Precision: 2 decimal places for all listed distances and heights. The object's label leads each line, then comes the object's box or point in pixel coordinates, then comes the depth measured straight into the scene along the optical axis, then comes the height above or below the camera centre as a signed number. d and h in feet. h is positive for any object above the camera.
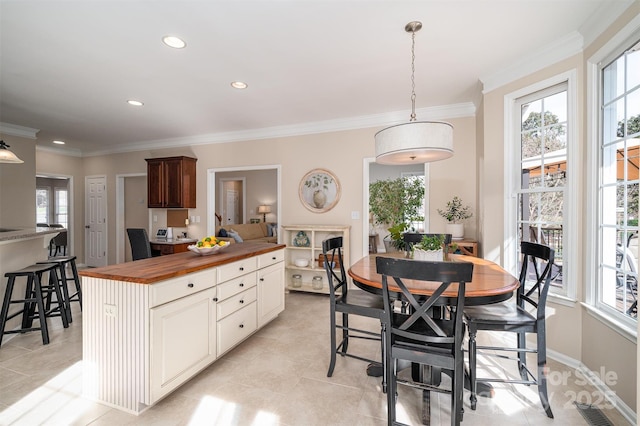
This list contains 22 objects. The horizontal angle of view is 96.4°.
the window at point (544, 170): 8.09 +1.22
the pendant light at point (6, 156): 10.03 +1.94
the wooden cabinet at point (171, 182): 16.89 +1.72
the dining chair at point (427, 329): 4.76 -2.24
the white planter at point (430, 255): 7.06 -1.10
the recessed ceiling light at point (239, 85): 10.05 +4.52
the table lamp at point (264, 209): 26.73 +0.17
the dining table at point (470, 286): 5.32 -1.49
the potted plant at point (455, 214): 11.71 -0.14
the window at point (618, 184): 6.11 +0.60
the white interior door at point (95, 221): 20.39 -0.74
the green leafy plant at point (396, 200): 20.18 +0.76
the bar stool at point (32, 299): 8.66 -2.82
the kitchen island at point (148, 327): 5.67 -2.50
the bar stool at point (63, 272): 10.27 -2.22
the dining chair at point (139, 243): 13.93 -1.59
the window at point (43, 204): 29.58 +0.71
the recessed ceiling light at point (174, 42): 7.41 +4.47
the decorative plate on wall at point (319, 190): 14.48 +1.05
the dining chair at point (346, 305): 6.83 -2.34
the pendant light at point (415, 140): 6.22 +1.59
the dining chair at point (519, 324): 5.95 -2.37
